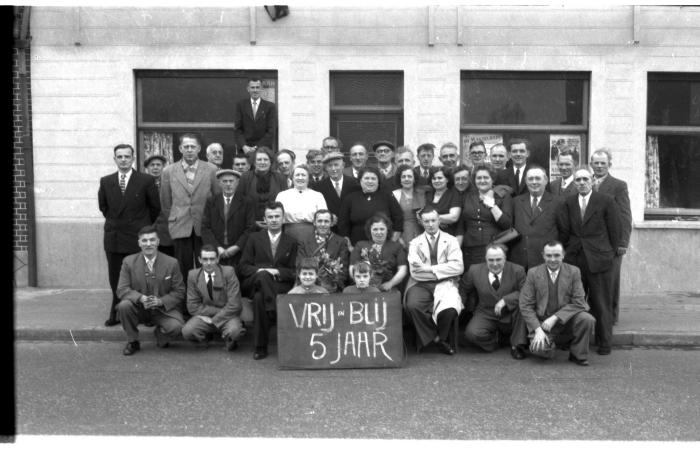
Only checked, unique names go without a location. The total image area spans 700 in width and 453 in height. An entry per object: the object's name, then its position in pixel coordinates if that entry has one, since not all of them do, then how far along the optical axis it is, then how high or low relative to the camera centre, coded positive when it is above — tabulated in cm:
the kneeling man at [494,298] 740 -111
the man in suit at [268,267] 746 -82
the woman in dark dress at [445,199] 794 -11
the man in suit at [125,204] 843 -17
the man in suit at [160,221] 877 -38
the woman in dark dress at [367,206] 797 -19
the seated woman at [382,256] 763 -70
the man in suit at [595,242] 753 -55
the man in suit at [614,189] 805 +0
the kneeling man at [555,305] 707 -114
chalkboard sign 698 -137
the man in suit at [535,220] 771 -33
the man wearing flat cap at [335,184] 839 +6
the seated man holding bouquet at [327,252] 759 -67
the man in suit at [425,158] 873 +38
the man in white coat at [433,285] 741 -99
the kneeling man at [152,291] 757 -107
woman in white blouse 802 -17
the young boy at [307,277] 722 -87
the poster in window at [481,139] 1115 +75
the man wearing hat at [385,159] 882 +37
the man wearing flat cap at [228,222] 810 -36
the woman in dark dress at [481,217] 785 -30
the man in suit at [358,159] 888 +37
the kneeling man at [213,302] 750 -118
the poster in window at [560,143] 1116 +67
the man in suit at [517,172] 838 +20
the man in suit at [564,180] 807 +10
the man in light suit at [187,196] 849 -8
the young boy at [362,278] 727 -88
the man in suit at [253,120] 1047 +99
